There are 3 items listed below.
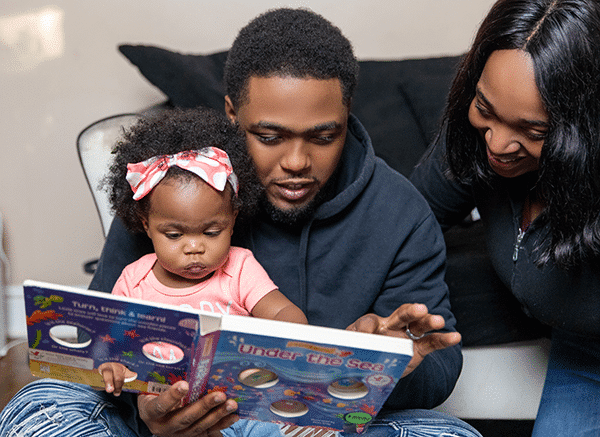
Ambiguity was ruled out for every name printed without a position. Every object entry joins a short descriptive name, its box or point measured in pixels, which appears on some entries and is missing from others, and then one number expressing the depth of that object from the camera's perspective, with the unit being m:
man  1.13
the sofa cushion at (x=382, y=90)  1.94
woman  1.03
